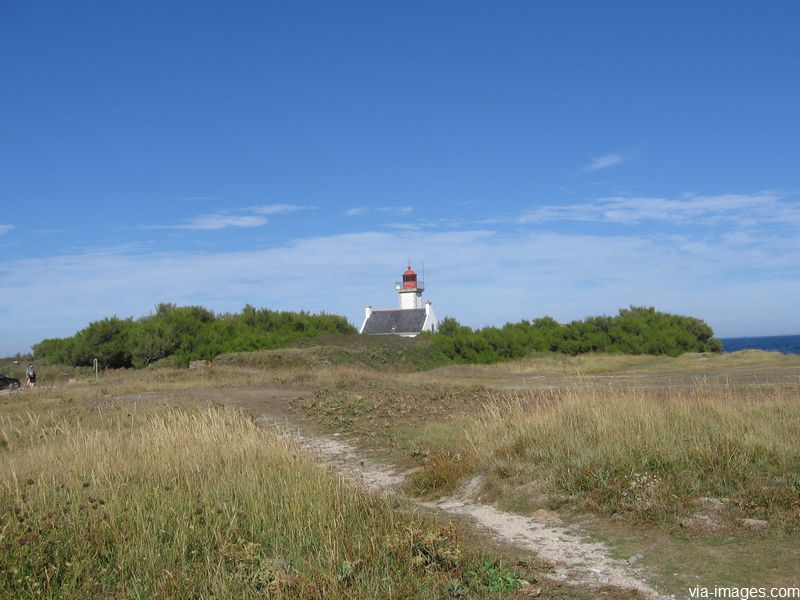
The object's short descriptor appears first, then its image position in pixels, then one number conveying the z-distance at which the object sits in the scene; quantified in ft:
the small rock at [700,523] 21.34
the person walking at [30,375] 120.78
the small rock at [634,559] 19.32
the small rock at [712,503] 22.51
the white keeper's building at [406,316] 211.61
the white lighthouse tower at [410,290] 233.55
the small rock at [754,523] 20.94
